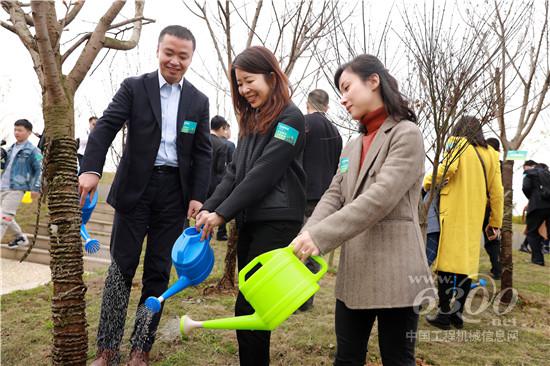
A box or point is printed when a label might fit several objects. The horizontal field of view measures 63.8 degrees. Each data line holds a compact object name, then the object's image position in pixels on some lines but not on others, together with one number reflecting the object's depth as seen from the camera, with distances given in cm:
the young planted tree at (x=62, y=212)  205
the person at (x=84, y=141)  725
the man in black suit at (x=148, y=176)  241
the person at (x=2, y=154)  714
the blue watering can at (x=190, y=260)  192
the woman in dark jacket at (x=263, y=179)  198
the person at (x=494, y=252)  557
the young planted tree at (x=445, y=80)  314
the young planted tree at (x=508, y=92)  366
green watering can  142
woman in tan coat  156
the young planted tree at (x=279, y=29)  405
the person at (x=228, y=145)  666
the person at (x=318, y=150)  393
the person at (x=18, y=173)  625
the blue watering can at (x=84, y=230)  331
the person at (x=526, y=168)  862
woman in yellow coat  338
